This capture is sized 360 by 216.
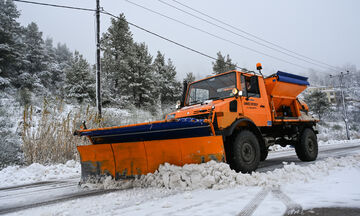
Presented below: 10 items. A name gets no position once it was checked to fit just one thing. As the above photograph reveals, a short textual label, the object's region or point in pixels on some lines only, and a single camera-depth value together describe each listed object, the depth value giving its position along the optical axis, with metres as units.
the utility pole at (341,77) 28.23
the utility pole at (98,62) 10.70
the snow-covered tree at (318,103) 40.84
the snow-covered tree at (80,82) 23.64
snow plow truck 3.92
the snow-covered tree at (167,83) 31.60
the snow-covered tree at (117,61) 25.78
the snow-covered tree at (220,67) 35.12
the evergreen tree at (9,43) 22.25
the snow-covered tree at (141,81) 25.73
